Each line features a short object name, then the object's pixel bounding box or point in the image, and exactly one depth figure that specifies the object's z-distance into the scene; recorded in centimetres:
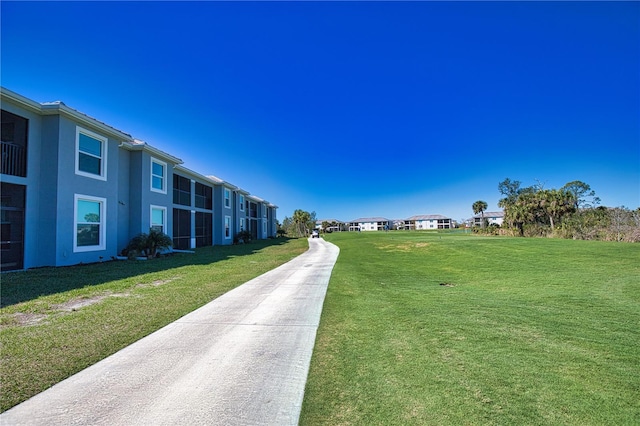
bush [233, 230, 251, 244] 3005
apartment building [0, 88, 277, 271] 1011
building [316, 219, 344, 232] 9831
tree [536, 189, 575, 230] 2998
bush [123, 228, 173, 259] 1463
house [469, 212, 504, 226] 9391
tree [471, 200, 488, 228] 6488
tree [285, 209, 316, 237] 6556
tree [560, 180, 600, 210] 5139
